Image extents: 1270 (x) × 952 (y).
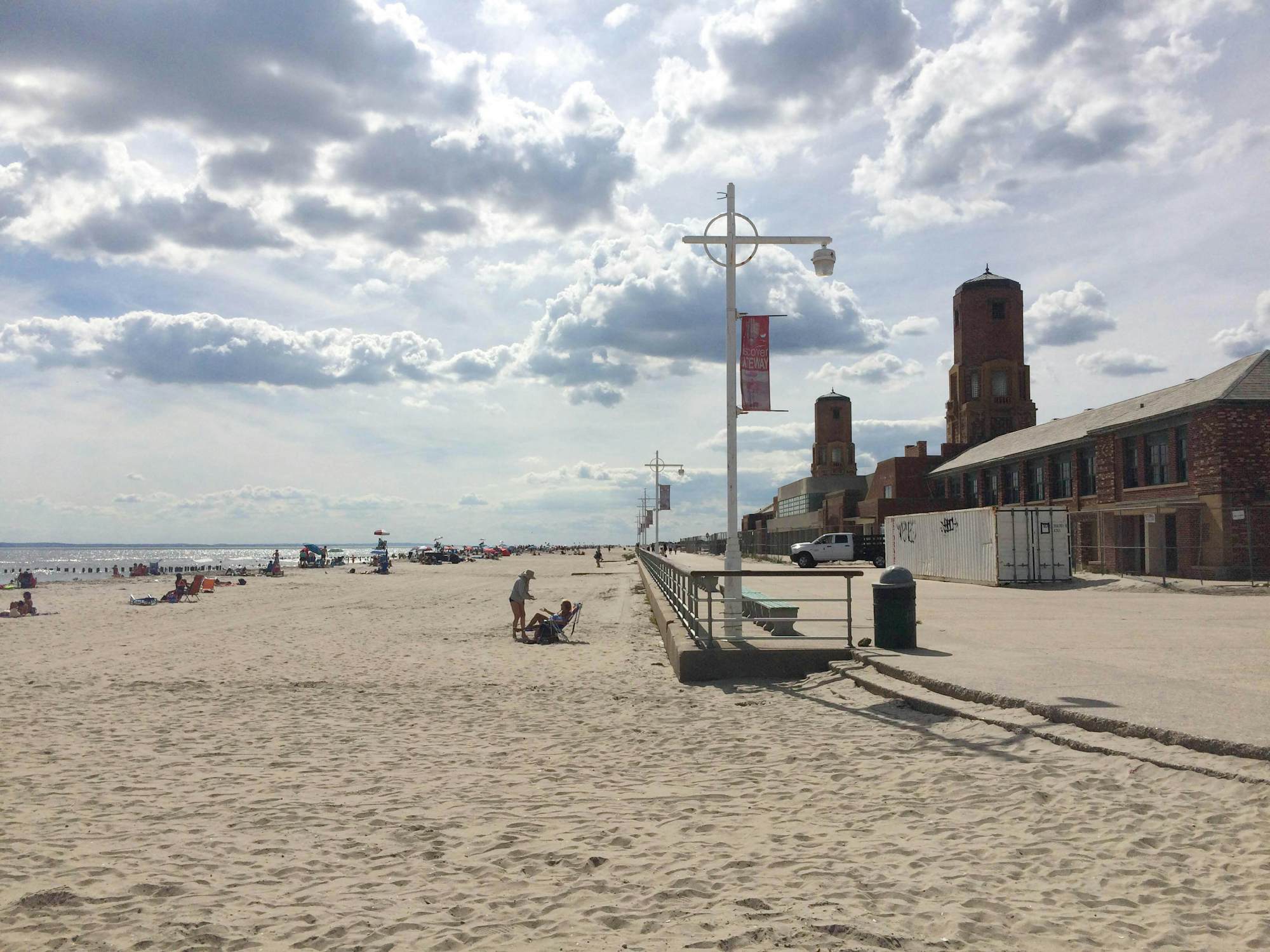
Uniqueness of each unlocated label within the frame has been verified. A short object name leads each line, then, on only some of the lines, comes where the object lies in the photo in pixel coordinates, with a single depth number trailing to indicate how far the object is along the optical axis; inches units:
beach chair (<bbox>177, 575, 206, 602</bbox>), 1263.5
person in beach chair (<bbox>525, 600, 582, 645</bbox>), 690.2
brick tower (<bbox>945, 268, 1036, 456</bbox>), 2608.3
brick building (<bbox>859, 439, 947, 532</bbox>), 2381.9
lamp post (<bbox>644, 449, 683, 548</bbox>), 2187.3
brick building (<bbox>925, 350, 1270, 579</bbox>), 1197.1
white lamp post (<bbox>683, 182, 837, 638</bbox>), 511.2
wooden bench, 555.8
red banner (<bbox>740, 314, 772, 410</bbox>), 507.2
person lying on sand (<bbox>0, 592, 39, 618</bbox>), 996.6
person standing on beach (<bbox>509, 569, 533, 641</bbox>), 723.4
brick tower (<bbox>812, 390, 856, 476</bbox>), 3973.9
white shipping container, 1211.9
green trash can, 469.7
